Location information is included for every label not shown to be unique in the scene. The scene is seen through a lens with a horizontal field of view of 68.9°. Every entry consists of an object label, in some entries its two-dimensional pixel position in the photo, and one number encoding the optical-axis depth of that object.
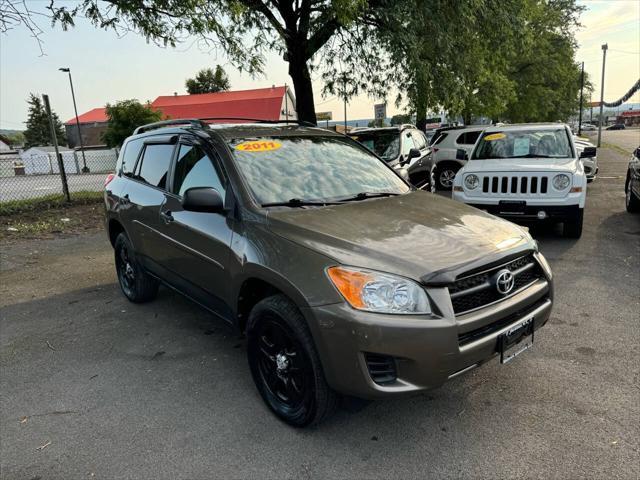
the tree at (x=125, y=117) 31.88
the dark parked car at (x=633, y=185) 8.01
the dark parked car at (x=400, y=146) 9.28
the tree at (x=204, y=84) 72.38
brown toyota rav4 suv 2.38
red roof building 50.06
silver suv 13.49
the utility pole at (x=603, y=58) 30.22
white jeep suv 6.72
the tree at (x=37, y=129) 82.06
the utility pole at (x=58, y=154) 11.02
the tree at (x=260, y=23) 7.84
